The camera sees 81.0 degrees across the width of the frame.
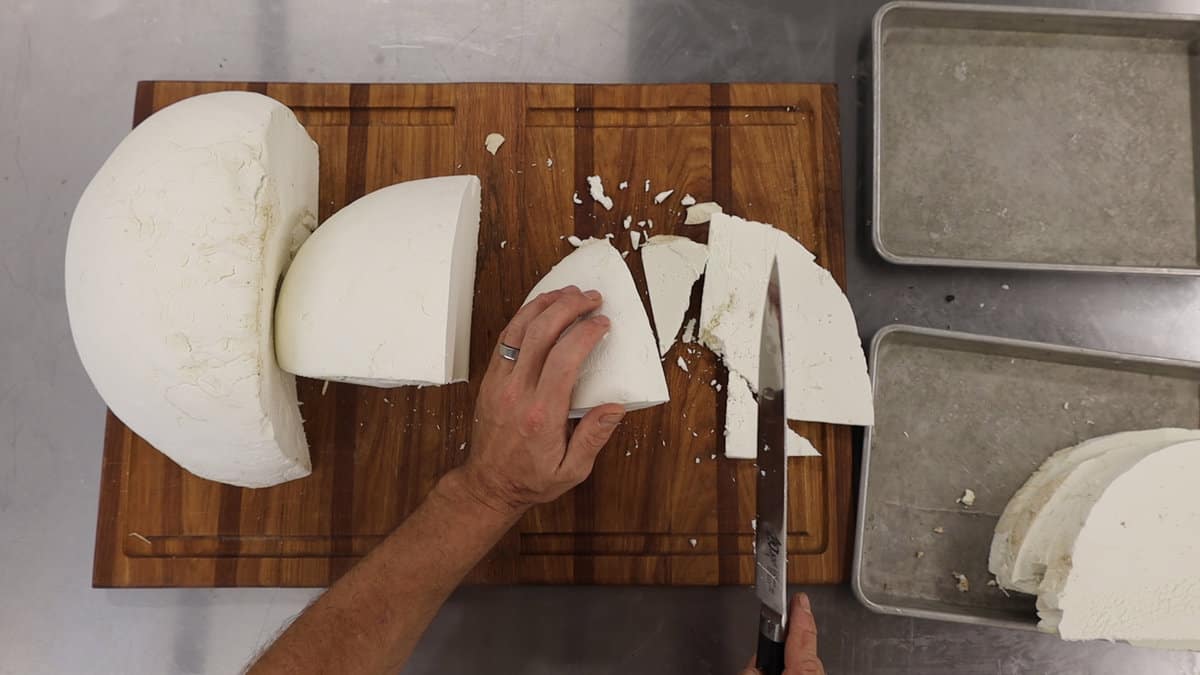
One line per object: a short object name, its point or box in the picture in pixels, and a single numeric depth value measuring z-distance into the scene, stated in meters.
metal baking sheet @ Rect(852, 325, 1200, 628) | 1.44
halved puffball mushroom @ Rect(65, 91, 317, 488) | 1.11
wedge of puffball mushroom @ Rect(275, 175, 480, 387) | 1.18
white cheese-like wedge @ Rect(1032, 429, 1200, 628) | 1.23
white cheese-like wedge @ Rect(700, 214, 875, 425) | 1.41
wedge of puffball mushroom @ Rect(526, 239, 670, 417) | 1.22
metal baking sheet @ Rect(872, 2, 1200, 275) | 1.54
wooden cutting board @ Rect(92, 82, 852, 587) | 1.44
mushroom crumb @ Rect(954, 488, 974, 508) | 1.44
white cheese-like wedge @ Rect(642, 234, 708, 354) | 1.43
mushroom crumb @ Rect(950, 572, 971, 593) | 1.42
